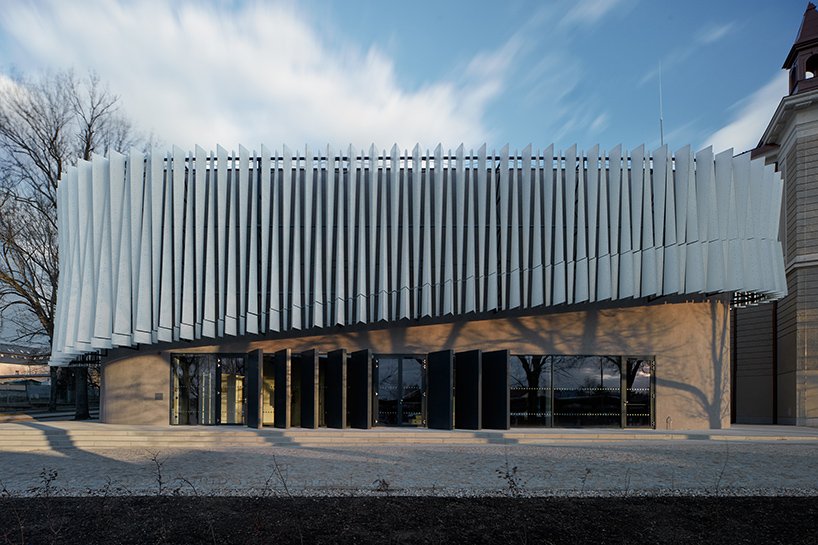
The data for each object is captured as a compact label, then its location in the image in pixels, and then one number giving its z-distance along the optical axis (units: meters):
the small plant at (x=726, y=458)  10.60
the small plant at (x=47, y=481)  10.13
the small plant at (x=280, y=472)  11.01
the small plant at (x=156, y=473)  10.03
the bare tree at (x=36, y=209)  25.28
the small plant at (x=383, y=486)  10.30
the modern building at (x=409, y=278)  19.69
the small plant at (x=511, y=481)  10.00
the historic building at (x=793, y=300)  26.14
